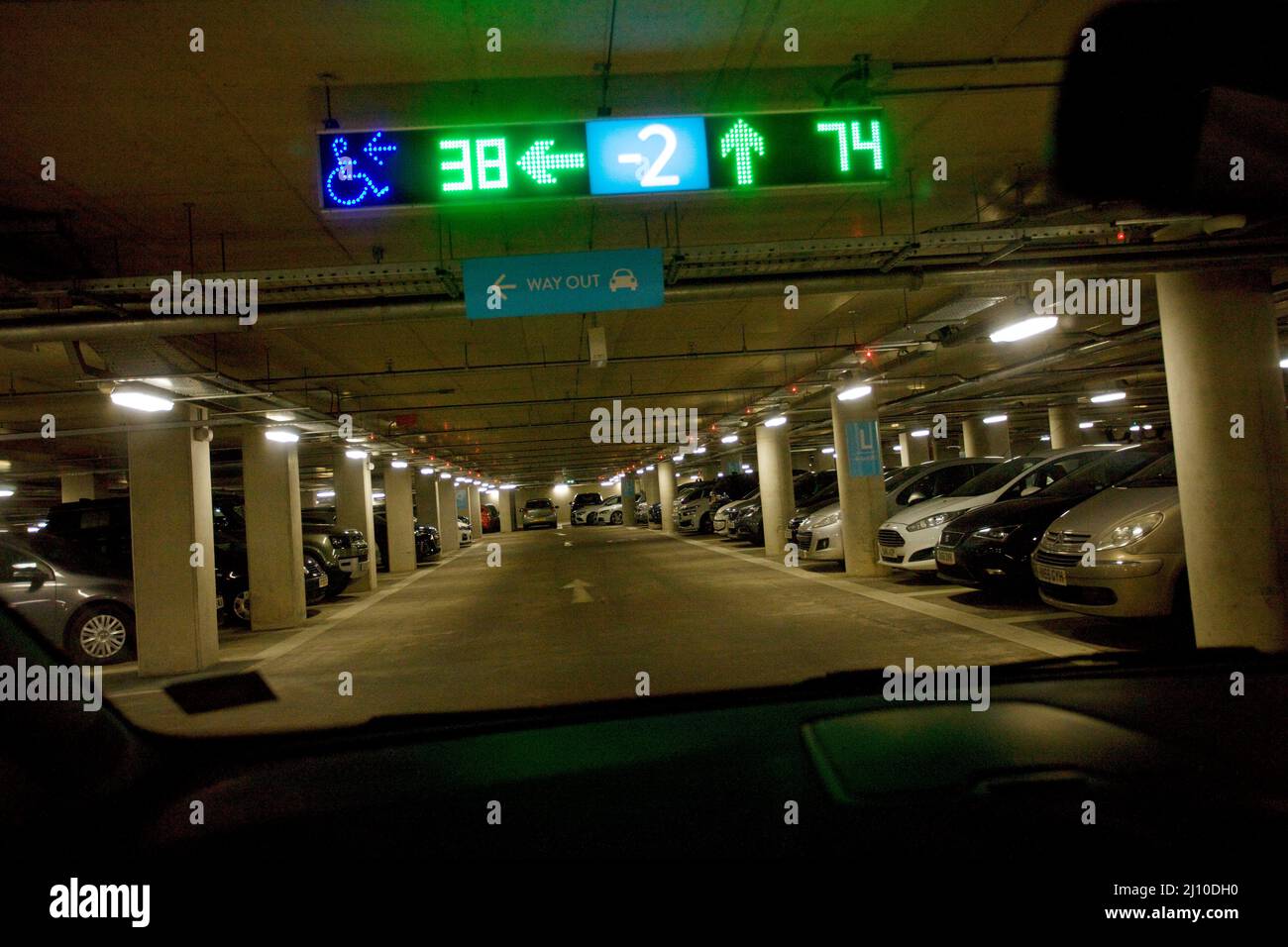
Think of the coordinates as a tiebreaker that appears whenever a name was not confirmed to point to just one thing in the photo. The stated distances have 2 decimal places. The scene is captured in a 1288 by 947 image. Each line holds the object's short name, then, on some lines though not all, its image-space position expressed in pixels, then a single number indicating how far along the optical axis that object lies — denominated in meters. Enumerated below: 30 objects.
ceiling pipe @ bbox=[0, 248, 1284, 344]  6.46
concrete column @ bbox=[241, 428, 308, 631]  13.38
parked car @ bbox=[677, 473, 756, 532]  28.16
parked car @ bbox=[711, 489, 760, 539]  24.00
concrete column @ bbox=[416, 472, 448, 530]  33.81
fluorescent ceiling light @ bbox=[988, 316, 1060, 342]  8.77
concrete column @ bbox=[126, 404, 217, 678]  9.30
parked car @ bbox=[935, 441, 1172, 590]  9.11
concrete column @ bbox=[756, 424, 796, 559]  20.52
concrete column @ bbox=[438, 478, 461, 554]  34.72
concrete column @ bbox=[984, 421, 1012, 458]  26.64
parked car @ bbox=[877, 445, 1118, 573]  11.27
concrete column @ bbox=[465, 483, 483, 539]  45.41
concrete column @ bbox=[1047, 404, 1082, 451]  23.73
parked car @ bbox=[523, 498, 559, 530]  49.56
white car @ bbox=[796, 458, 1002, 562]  14.79
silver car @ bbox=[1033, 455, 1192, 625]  6.89
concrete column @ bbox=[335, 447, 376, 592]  20.20
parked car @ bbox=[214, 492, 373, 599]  15.57
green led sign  4.55
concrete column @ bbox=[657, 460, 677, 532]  34.53
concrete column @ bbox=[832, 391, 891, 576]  14.45
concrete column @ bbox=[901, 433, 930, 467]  34.31
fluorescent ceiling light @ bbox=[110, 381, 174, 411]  8.39
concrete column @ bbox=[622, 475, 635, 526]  47.22
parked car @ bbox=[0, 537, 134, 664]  9.18
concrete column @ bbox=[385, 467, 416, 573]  24.03
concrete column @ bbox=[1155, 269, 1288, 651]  6.58
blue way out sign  6.02
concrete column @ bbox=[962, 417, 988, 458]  26.03
